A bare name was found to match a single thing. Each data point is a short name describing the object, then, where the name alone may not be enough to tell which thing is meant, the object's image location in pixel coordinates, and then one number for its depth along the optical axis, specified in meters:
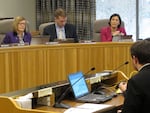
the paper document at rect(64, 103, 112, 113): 2.65
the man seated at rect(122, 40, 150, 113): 2.35
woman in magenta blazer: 5.95
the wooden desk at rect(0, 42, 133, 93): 4.57
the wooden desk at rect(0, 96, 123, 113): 2.54
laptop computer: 3.15
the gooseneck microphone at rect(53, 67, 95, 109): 2.92
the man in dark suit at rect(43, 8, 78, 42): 5.77
